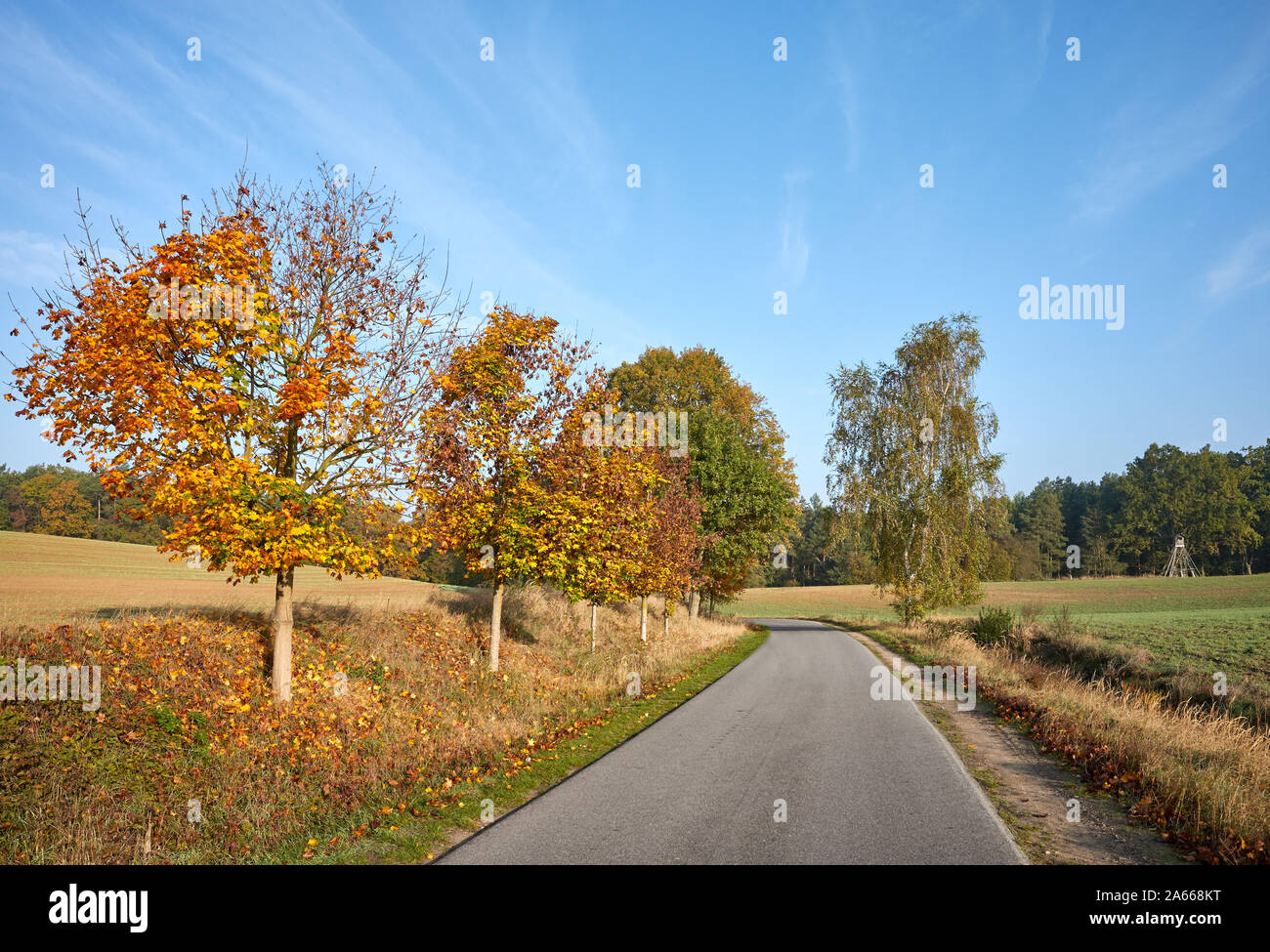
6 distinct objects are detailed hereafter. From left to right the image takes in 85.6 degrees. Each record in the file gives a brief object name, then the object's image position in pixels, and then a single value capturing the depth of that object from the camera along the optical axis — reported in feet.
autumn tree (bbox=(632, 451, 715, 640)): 74.59
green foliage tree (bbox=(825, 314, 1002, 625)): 100.17
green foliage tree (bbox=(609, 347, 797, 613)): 105.50
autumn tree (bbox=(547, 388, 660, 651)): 48.19
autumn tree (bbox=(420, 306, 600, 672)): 46.03
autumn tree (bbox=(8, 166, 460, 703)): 27.50
